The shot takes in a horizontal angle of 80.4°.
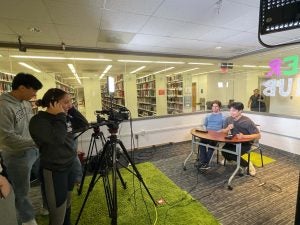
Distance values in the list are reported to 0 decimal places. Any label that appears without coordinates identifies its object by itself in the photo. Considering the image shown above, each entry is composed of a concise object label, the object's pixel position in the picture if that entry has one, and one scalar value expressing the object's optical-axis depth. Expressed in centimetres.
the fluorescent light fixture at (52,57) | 337
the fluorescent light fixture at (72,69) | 438
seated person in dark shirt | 279
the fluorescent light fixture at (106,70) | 478
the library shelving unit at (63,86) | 462
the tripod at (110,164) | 159
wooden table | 249
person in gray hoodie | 153
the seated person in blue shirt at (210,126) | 315
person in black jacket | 125
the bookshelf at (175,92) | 563
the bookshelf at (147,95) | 566
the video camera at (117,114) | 166
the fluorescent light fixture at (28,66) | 375
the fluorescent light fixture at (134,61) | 407
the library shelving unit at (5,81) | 383
